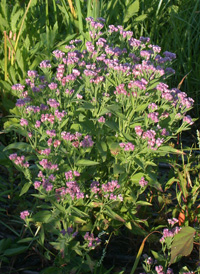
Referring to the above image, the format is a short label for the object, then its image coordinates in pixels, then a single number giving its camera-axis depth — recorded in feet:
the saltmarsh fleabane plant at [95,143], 6.45
